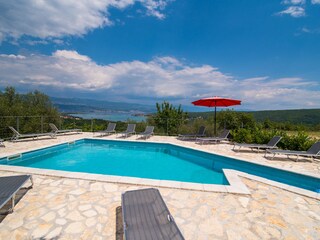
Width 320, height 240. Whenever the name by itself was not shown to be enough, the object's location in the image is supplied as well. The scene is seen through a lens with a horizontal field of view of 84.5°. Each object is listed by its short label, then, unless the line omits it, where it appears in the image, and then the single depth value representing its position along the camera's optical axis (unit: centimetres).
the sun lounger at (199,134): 1071
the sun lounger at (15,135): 893
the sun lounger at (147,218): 202
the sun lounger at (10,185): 270
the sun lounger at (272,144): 760
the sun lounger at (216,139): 942
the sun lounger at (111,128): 1163
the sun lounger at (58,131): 1081
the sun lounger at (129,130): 1151
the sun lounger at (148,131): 1111
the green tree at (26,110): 1053
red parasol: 955
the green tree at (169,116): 1282
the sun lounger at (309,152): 647
